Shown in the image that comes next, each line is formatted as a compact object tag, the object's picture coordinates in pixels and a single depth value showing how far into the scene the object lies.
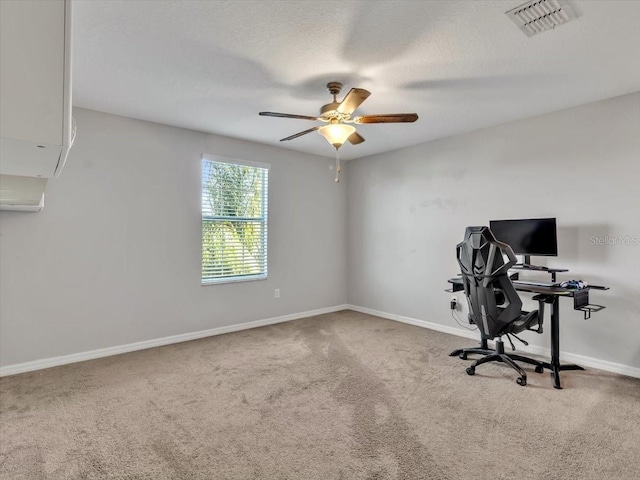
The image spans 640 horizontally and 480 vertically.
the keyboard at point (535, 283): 3.19
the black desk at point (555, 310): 2.89
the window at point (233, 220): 4.38
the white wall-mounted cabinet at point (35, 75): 0.73
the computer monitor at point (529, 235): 3.27
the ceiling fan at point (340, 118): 2.60
